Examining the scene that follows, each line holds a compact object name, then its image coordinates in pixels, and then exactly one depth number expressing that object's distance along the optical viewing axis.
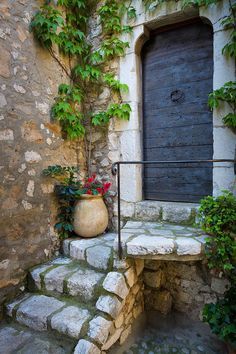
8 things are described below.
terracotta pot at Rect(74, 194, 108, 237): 2.46
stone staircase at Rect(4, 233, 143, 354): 1.59
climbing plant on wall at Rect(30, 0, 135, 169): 2.50
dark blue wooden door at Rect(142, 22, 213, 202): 2.37
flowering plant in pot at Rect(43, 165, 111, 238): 2.46
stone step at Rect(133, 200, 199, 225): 2.29
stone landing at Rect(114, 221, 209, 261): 1.74
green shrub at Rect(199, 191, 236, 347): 1.67
